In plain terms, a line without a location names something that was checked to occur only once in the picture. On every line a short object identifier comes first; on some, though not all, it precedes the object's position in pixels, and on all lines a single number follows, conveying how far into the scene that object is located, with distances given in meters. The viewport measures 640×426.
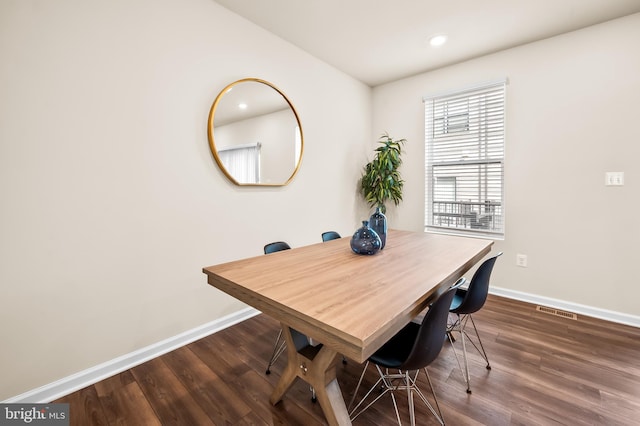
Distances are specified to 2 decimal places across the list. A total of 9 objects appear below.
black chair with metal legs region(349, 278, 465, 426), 1.15
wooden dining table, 0.97
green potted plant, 3.66
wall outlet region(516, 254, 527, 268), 3.03
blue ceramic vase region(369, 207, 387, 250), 2.13
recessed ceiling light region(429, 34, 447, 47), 2.80
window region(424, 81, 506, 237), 3.18
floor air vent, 2.64
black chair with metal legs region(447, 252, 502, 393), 1.65
